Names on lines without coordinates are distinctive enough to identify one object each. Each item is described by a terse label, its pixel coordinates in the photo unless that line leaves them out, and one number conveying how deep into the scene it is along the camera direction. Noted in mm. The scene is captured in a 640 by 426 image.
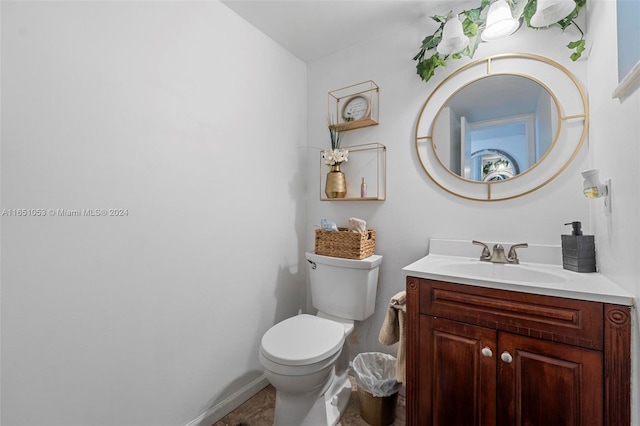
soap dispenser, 1137
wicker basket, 1626
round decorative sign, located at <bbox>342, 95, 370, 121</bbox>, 1846
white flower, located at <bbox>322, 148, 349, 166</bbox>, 1808
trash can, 1397
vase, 1844
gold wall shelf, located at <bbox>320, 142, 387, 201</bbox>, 1785
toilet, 1205
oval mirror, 1312
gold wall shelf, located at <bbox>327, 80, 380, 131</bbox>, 1817
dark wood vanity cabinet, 839
